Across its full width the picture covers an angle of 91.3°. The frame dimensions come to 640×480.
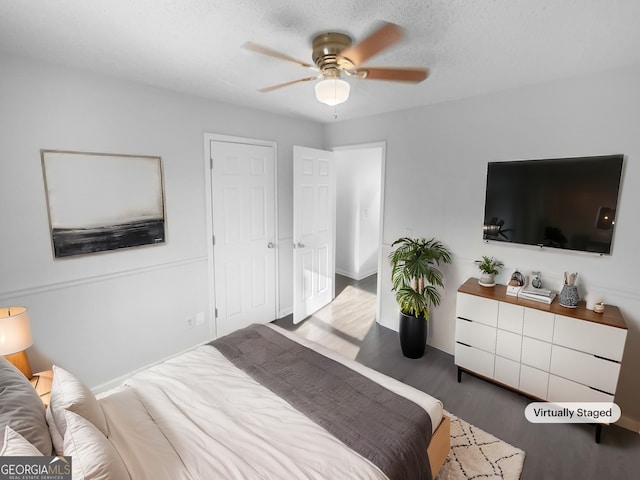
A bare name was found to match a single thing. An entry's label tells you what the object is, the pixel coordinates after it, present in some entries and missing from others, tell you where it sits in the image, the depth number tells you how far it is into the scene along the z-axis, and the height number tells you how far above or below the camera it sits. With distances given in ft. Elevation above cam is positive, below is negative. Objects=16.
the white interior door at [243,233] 10.31 -1.28
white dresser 6.64 -3.41
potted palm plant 9.50 -2.78
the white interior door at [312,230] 11.84 -1.32
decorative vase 7.26 -2.24
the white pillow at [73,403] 4.00 -2.74
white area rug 5.93 -5.14
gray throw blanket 4.40 -3.36
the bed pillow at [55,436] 3.73 -2.96
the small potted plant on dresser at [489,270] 8.75 -1.99
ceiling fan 5.32 +2.25
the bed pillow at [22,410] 3.56 -2.61
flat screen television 7.11 -0.06
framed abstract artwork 7.11 -0.14
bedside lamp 5.61 -2.57
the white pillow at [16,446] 3.06 -2.52
